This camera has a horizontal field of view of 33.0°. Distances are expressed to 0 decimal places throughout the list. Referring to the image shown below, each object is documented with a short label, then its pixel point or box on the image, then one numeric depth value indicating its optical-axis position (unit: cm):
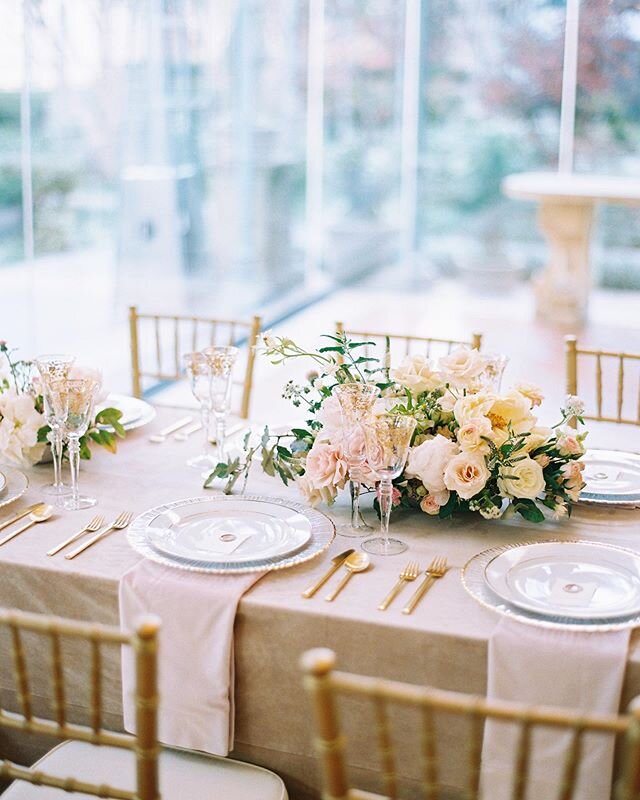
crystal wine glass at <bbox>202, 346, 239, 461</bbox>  208
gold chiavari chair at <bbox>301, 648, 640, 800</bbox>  103
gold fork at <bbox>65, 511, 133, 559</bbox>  174
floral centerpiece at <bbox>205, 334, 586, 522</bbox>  177
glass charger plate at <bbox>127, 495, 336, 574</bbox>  165
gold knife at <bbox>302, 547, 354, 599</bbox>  159
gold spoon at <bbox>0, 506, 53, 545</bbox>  183
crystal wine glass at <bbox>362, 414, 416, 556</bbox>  165
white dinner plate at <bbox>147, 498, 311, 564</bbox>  171
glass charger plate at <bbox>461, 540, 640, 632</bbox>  147
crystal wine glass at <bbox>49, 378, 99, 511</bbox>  186
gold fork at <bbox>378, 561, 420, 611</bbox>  158
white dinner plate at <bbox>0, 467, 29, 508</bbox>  195
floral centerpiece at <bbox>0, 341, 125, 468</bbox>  206
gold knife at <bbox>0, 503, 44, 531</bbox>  185
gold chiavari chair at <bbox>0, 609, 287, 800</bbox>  119
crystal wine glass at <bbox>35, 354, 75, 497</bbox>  190
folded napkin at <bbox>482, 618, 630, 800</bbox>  141
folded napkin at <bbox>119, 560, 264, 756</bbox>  157
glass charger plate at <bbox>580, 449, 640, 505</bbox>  195
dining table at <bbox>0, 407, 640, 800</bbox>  150
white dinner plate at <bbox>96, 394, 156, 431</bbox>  239
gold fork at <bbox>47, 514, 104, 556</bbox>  175
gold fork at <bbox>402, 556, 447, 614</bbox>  156
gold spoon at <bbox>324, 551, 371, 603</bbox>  163
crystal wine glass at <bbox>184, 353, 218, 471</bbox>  208
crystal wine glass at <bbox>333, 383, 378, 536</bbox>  173
